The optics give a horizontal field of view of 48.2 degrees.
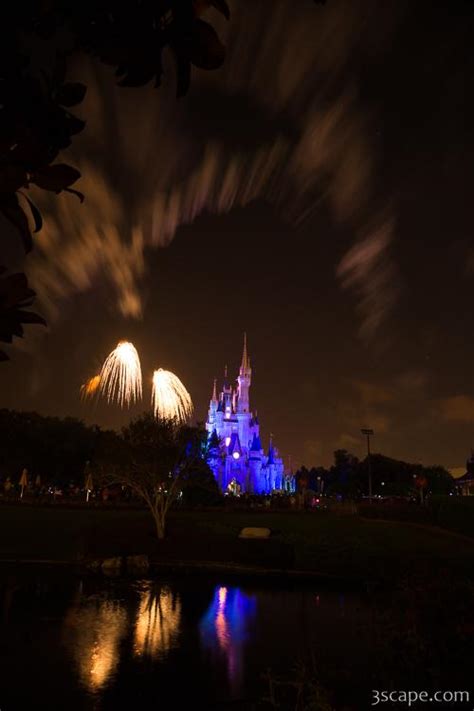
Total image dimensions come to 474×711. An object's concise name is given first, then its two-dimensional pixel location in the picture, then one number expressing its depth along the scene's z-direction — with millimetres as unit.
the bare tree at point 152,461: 34156
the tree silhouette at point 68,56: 2188
